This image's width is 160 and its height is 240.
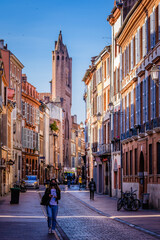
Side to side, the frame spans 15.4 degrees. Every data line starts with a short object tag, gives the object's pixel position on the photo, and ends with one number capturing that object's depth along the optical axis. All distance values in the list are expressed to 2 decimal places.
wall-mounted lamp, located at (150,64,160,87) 21.62
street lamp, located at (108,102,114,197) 46.88
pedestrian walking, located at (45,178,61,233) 18.16
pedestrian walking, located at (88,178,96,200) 41.97
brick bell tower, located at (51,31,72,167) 150.38
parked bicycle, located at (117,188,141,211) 29.09
